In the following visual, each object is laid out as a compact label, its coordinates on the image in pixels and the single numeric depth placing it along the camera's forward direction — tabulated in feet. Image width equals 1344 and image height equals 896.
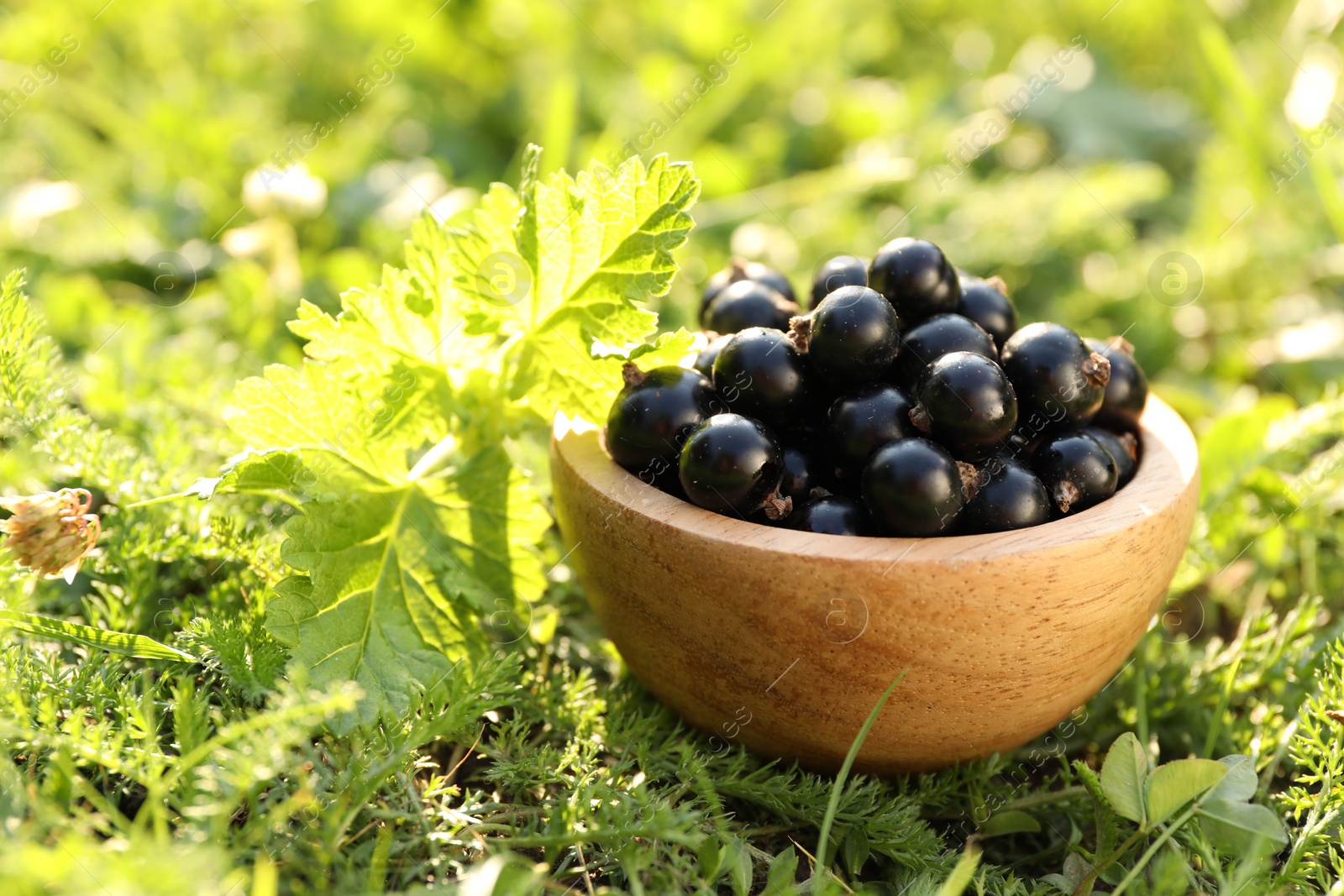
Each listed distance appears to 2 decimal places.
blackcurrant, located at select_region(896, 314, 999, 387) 1.26
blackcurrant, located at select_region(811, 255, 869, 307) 1.30
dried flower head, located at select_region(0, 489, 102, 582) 1.23
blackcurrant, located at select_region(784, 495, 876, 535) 1.22
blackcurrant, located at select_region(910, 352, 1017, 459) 1.22
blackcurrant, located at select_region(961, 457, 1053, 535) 1.22
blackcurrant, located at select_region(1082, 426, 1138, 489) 1.27
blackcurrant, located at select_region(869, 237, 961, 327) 1.27
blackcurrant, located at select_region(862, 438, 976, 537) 1.20
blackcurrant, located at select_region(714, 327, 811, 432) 1.24
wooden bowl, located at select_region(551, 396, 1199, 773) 1.19
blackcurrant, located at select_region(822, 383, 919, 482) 1.23
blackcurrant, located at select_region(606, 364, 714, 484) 1.24
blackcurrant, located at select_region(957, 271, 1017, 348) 1.30
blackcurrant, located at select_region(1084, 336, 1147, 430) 1.30
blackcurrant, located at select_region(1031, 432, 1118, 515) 1.23
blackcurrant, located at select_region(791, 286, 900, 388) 1.23
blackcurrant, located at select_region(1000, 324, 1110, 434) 1.25
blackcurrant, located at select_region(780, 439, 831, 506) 1.25
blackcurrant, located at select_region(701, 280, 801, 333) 1.31
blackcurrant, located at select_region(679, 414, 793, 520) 1.21
